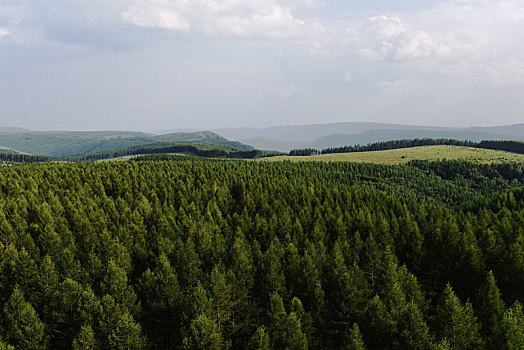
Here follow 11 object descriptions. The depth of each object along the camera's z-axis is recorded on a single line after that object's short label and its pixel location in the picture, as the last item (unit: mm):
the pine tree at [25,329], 45875
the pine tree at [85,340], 42844
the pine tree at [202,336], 42625
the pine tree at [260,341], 41719
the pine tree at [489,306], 51650
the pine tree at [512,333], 39344
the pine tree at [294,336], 42438
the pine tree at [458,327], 43656
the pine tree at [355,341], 39766
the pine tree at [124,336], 44550
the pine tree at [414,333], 41500
